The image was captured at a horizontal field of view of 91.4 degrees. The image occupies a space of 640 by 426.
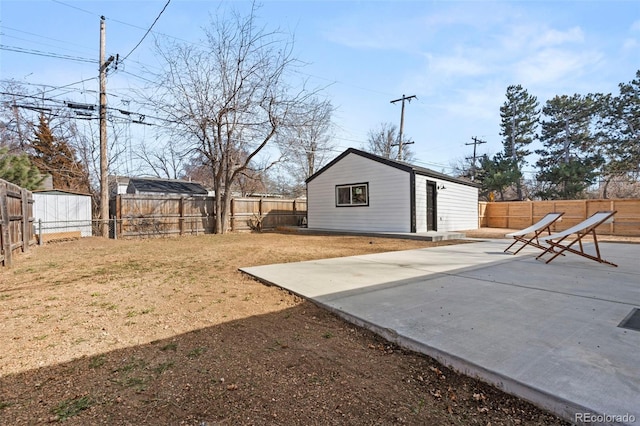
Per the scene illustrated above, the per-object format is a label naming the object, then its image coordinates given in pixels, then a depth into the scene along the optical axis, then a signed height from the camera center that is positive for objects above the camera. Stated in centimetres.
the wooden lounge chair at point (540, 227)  602 -35
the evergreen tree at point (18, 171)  961 +152
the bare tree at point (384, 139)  2758 +651
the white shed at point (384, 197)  1112 +57
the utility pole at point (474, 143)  2936 +629
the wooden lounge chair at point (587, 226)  488 -31
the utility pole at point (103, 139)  1055 +264
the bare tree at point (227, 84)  1154 +497
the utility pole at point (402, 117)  1816 +558
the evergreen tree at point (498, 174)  2091 +245
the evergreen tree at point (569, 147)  1908 +458
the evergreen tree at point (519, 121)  2492 +715
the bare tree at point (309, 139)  1279 +415
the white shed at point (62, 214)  1006 +11
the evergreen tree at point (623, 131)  1809 +472
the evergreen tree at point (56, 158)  1534 +301
